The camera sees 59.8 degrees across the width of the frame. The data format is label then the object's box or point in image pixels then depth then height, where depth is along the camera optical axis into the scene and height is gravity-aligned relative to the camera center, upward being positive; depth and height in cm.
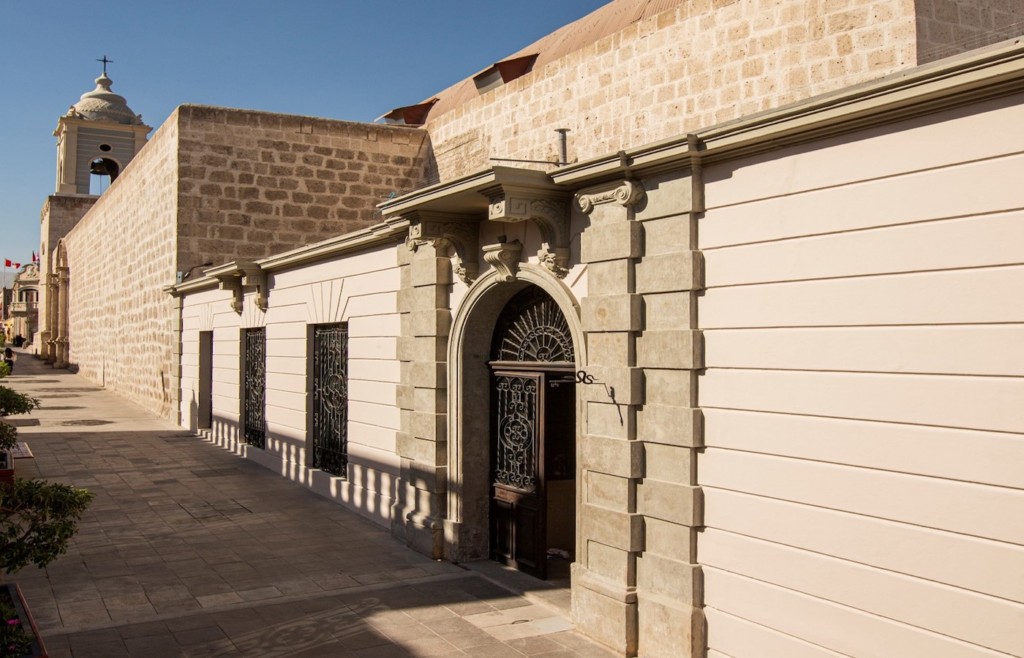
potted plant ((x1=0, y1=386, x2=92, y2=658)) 407 -88
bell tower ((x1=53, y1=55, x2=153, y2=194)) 3866 +911
